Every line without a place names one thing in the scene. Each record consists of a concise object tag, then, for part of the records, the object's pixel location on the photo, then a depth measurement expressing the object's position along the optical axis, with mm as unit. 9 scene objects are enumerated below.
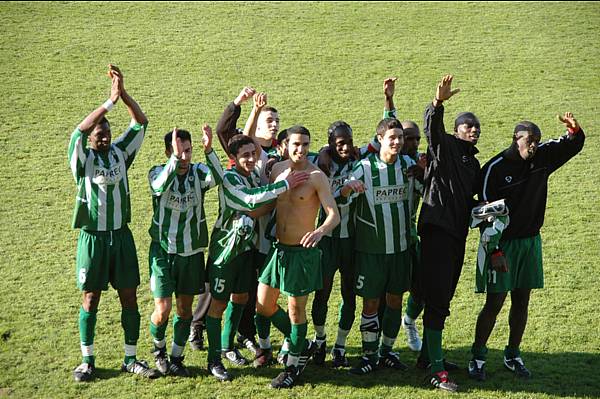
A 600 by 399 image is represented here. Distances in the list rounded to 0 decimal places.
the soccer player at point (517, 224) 12414
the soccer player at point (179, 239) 12266
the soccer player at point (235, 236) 12000
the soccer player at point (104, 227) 12227
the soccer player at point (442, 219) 12187
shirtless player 12016
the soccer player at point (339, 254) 12852
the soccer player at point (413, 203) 12641
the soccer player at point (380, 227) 12508
